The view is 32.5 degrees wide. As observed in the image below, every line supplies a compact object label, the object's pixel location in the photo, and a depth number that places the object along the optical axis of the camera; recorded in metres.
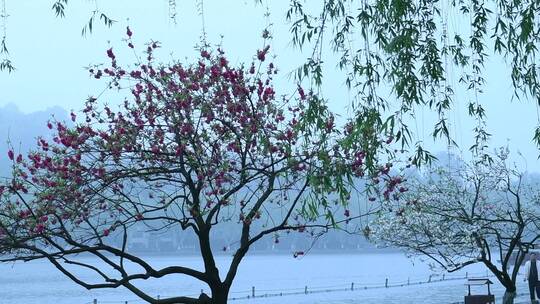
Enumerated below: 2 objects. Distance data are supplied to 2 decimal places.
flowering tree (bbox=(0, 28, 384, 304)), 16.56
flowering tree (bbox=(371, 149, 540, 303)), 28.20
